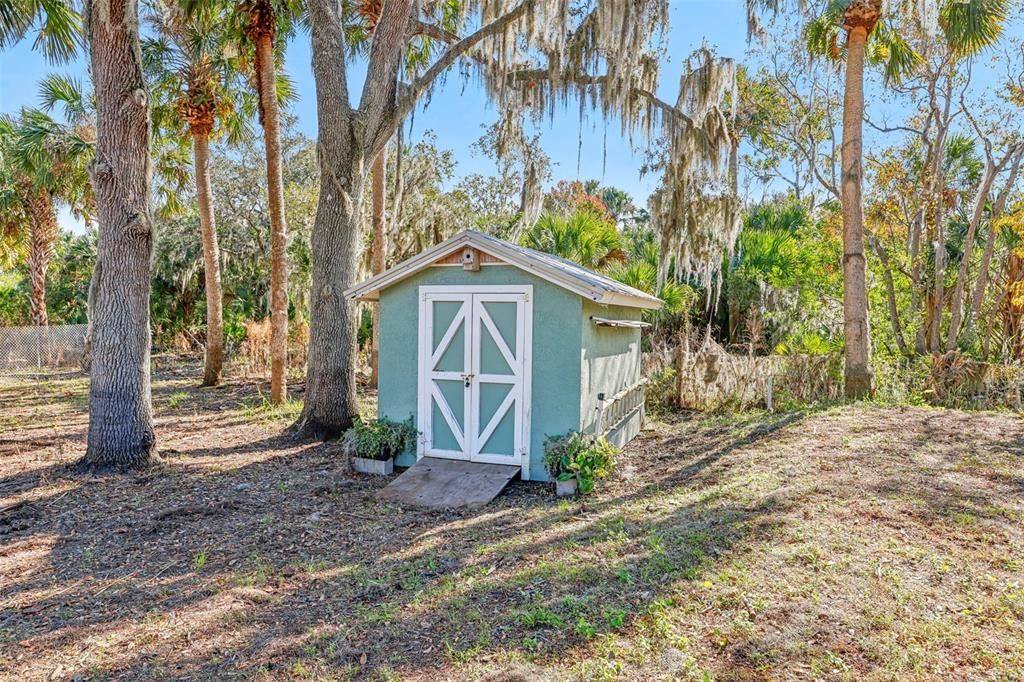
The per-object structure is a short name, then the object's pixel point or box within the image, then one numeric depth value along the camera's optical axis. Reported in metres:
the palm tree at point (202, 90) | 9.98
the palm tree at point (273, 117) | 9.06
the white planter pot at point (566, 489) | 5.82
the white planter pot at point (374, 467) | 6.62
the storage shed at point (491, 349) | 6.10
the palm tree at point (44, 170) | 12.45
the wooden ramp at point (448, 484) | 5.61
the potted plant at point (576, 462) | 5.84
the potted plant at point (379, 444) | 6.62
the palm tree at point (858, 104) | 8.95
